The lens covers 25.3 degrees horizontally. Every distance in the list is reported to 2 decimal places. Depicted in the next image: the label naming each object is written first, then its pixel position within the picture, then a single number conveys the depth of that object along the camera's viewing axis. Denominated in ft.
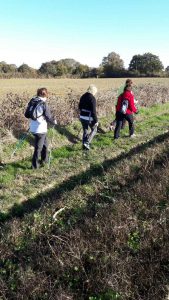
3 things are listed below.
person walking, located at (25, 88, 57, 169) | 31.60
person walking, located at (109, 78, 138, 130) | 47.77
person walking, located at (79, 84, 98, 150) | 38.63
